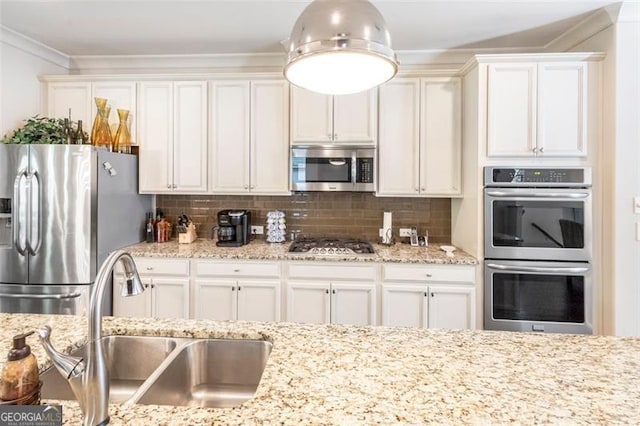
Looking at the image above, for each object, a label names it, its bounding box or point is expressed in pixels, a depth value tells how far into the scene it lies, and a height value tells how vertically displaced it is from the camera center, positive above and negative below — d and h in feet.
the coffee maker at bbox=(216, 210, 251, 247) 10.02 -0.48
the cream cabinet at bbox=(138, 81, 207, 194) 10.24 +2.26
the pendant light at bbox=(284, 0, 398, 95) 3.21 +1.64
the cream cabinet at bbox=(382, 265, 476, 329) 8.57 -2.07
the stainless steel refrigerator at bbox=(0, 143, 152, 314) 8.21 -0.38
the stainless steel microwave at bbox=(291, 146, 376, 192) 9.77 +1.25
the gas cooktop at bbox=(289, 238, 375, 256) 9.23 -0.96
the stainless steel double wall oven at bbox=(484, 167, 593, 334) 8.15 -0.84
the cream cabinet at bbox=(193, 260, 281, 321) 9.04 -2.04
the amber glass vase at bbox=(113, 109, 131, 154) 10.03 +2.20
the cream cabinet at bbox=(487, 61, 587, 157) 8.25 +2.54
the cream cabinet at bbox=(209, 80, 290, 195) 10.10 +2.28
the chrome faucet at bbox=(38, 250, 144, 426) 2.35 -1.08
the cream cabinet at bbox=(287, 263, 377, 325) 8.82 -2.08
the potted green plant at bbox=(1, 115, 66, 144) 8.71 +2.00
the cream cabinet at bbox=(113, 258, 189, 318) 9.17 -2.11
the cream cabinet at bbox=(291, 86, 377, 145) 9.81 +2.72
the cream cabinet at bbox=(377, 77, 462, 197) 9.66 +2.14
